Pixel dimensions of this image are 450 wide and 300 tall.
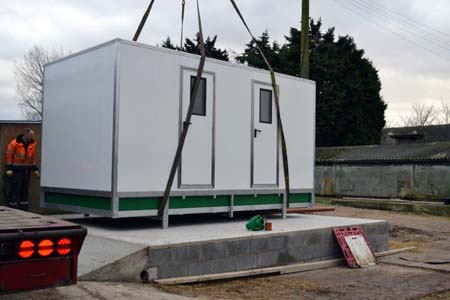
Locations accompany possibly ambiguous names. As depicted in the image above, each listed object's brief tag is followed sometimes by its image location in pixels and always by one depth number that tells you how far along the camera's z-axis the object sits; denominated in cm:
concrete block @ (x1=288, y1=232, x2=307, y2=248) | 873
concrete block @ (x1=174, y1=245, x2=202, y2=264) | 714
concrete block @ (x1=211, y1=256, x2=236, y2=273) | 762
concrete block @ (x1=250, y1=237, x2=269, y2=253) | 812
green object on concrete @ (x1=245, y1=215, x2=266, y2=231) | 863
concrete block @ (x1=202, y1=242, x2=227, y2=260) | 749
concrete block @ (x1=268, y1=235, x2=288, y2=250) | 840
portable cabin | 794
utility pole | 1816
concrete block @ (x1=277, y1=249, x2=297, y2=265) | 856
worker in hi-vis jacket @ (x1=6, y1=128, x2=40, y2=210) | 972
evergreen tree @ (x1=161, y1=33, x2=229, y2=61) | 3150
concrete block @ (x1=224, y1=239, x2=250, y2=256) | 779
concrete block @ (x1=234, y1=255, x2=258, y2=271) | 791
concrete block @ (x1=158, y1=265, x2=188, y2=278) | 698
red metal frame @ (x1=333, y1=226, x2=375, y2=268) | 945
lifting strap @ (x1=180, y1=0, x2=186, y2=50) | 972
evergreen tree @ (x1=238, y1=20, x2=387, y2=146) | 3098
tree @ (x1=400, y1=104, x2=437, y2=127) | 6425
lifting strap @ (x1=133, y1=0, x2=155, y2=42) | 947
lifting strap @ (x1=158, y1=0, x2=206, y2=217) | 834
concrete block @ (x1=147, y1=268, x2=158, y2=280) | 682
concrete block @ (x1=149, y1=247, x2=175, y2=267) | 684
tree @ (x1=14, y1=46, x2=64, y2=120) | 4156
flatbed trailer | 384
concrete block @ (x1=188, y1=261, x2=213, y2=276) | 733
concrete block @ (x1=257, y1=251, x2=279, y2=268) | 823
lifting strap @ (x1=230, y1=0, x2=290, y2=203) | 1011
